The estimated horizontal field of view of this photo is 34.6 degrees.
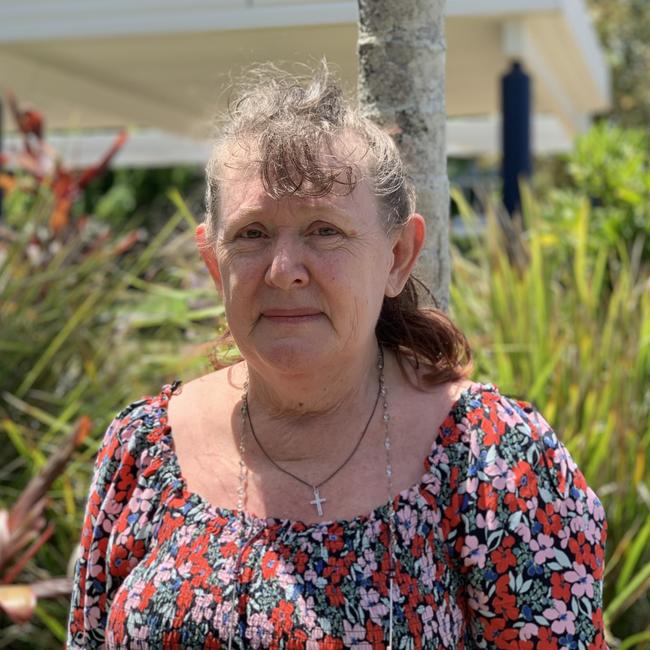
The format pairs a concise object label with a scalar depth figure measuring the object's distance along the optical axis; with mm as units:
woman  1821
